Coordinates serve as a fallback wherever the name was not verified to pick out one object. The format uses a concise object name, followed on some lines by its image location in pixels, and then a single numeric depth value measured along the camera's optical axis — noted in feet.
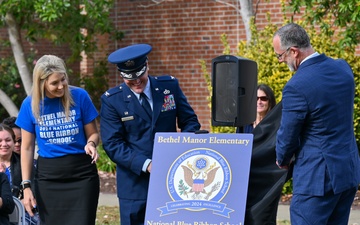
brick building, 56.88
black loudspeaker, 26.15
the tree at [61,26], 53.44
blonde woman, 26.73
